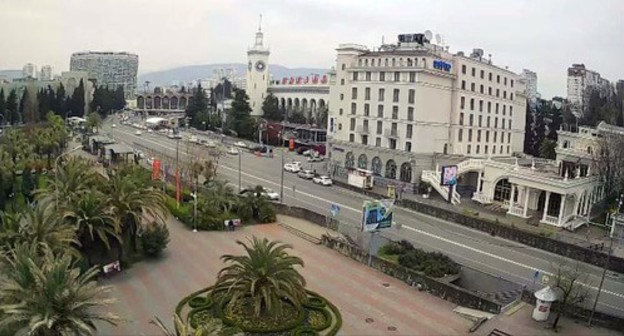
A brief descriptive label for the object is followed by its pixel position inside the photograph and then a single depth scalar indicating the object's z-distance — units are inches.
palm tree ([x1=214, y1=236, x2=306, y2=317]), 995.3
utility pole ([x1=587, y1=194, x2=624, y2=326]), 1063.6
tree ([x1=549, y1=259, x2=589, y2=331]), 1040.6
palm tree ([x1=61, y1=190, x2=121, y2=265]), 1148.5
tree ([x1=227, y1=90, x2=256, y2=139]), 3885.3
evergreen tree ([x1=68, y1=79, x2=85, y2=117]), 4630.4
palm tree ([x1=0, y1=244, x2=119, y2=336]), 681.6
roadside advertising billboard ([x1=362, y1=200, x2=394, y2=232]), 1343.5
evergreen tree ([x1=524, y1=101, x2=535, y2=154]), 3336.6
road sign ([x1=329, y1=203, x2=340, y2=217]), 1675.7
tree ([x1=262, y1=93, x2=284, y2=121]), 4355.3
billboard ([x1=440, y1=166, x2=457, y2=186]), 1984.5
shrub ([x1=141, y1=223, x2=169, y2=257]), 1322.6
